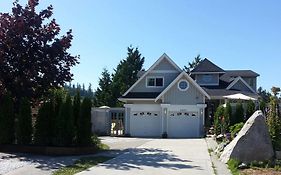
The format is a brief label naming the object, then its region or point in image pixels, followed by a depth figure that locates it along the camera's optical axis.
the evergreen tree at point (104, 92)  39.60
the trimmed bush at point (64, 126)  12.22
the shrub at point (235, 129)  12.34
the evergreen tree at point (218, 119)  18.03
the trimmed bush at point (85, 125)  12.42
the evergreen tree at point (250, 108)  19.57
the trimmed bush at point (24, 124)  12.43
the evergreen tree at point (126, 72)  40.25
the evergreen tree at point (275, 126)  10.16
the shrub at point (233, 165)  8.44
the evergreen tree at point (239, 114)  19.46
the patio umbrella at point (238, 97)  22.27
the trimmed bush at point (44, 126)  12.34
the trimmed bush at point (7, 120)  12.42
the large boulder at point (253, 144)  9.47
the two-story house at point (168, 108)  21.81
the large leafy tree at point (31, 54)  13.03
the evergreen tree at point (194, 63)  49.36
